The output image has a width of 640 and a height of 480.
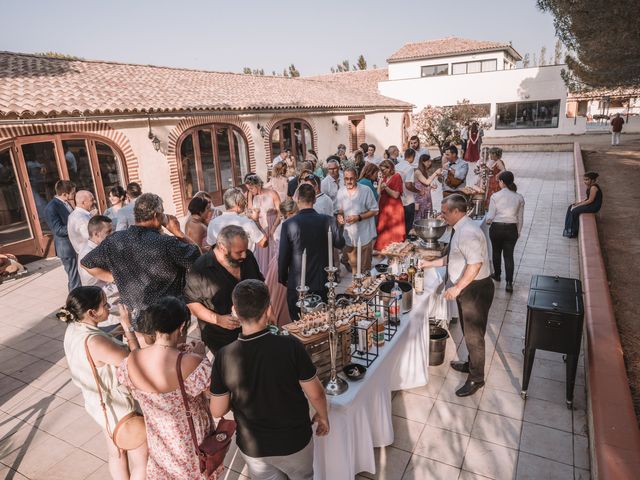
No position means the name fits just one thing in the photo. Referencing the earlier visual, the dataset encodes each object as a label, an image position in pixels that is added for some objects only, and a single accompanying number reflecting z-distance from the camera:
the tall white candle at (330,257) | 3.09
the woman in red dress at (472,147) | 17.25
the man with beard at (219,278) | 3.27
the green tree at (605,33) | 10.17
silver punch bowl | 5.11
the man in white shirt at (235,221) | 4.70
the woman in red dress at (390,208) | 6.51
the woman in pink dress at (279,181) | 7.51
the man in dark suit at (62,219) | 6.28
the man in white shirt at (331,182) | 7.74
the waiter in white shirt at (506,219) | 6.11
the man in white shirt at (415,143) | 10.37
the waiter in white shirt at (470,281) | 3.80
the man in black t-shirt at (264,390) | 2.16
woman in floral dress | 2.27
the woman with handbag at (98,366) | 2.53
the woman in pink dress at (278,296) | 5.36
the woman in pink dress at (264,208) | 6.12
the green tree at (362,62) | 61.66
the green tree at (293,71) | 63.12
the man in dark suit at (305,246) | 4.30
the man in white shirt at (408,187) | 7.65
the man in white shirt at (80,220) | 5.54
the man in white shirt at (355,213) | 5.99
